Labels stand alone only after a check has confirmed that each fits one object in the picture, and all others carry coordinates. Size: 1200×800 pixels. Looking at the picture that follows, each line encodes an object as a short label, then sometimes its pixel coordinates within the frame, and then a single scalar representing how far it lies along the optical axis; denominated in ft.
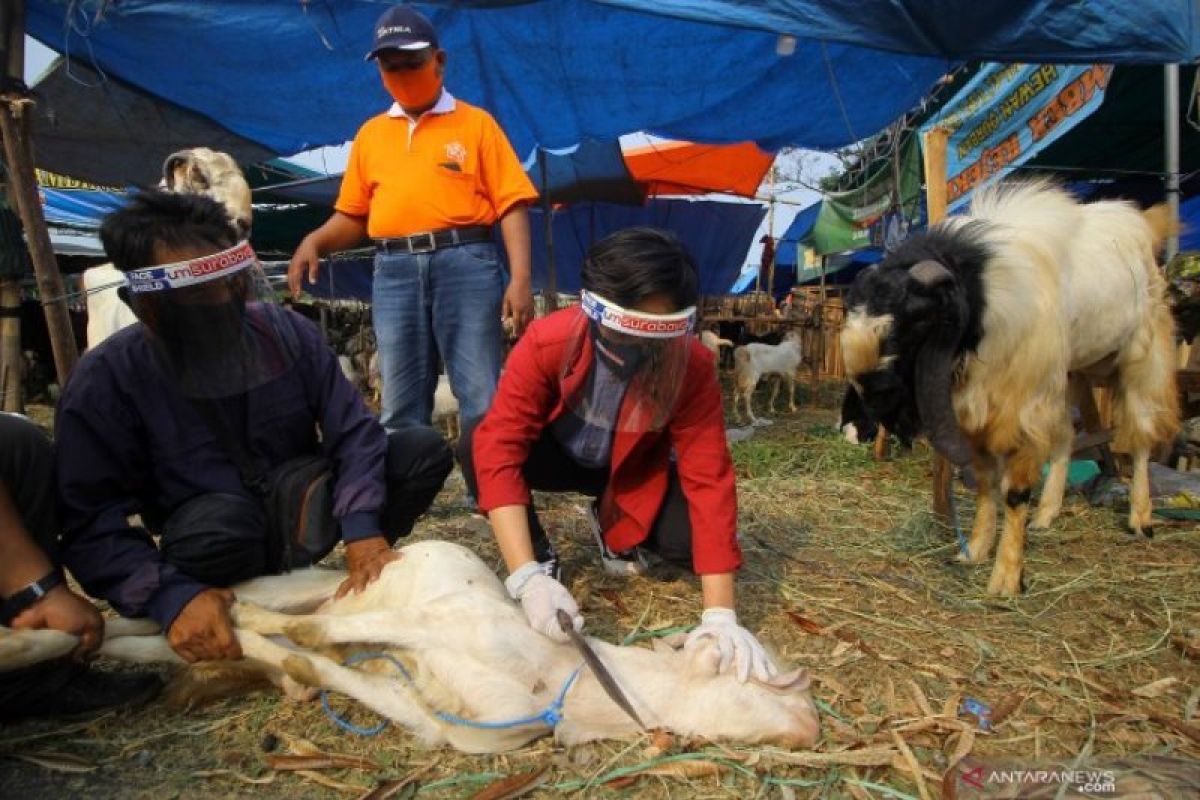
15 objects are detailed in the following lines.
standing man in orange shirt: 9.87
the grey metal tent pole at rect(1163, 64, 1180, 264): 15.51
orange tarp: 23.72
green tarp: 22.98
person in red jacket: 5.66
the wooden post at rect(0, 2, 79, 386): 10.26
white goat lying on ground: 5.26
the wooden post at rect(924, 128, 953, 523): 10.71
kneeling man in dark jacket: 5.58
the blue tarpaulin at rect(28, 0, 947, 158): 12.59
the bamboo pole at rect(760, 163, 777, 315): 43.69
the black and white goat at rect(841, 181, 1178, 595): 7.88
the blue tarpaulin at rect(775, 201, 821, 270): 51.24
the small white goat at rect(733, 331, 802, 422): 28.60
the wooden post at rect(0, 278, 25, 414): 12.64
